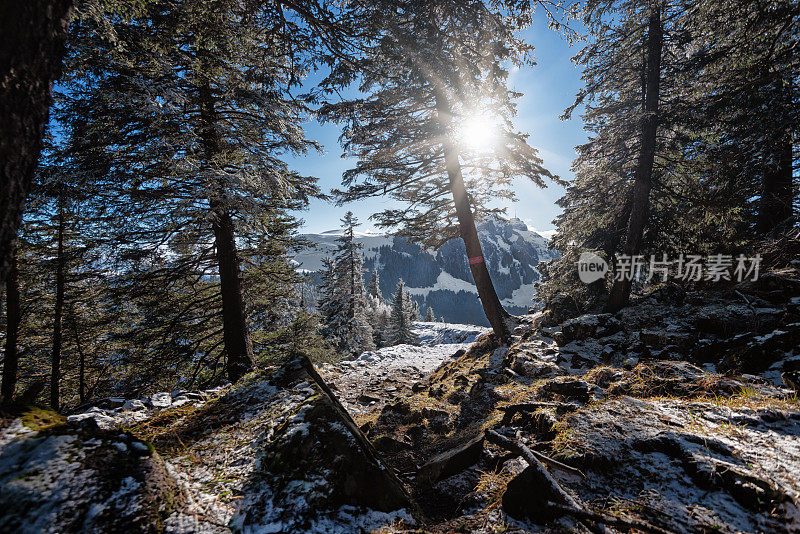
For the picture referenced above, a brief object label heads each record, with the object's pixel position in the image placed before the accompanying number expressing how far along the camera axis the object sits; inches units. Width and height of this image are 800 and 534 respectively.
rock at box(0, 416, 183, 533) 47.9
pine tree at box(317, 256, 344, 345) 1015.0
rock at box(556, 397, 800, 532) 64.4
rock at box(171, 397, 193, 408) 144.5
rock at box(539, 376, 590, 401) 149.2
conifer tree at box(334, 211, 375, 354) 994.1
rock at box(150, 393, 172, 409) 146.9
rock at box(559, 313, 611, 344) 268.8
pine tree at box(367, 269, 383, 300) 1694.1
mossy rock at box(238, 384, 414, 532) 65.7
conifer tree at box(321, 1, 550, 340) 245.6
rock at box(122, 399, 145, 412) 140.1
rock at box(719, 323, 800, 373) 150.1
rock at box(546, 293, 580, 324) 375.1
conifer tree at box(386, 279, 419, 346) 1485.0
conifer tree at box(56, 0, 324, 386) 195.9
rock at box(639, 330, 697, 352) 198.9
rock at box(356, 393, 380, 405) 243.6
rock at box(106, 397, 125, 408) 145.3
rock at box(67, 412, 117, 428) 111.6
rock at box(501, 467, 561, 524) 72.7
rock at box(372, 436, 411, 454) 150.4
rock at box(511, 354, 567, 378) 222.6
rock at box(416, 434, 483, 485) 105.7
